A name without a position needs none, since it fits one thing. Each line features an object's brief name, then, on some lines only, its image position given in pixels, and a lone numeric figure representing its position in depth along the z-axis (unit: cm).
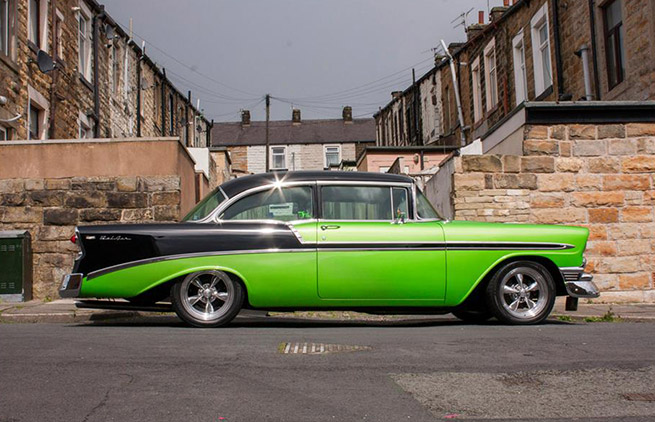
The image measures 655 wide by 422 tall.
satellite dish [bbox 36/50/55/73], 1708
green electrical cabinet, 1124
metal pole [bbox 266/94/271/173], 5212
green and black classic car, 758
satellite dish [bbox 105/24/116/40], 2453
